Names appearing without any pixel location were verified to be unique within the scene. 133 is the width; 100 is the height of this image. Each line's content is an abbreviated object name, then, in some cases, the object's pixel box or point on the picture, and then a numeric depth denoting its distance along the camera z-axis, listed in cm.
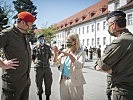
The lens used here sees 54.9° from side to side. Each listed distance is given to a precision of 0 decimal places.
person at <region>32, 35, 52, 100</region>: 351
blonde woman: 232
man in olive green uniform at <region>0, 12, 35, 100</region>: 191
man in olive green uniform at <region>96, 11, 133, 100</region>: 146
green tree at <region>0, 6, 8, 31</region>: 2318
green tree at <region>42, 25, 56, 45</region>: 3041
